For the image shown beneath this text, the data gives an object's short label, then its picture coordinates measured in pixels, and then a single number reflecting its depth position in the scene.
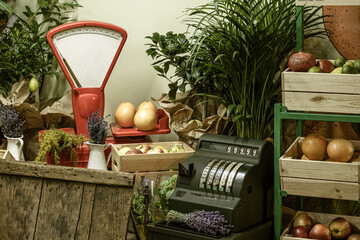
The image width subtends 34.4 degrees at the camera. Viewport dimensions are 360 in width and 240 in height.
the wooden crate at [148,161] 3.05
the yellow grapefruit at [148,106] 3.35
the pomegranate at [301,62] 2.72
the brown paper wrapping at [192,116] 3.25
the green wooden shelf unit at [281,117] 2.72
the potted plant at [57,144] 3.09
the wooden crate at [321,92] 2.61
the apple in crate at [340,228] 2.81
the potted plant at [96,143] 3.05
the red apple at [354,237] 2.74
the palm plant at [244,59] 2.99
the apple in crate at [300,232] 2.77
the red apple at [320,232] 2.74
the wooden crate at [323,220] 2.80
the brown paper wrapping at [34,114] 3.35
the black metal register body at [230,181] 2.64
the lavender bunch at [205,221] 2.52
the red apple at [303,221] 2.86
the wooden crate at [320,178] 2.62
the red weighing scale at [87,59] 3.20
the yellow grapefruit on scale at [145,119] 3.26
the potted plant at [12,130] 3.22
